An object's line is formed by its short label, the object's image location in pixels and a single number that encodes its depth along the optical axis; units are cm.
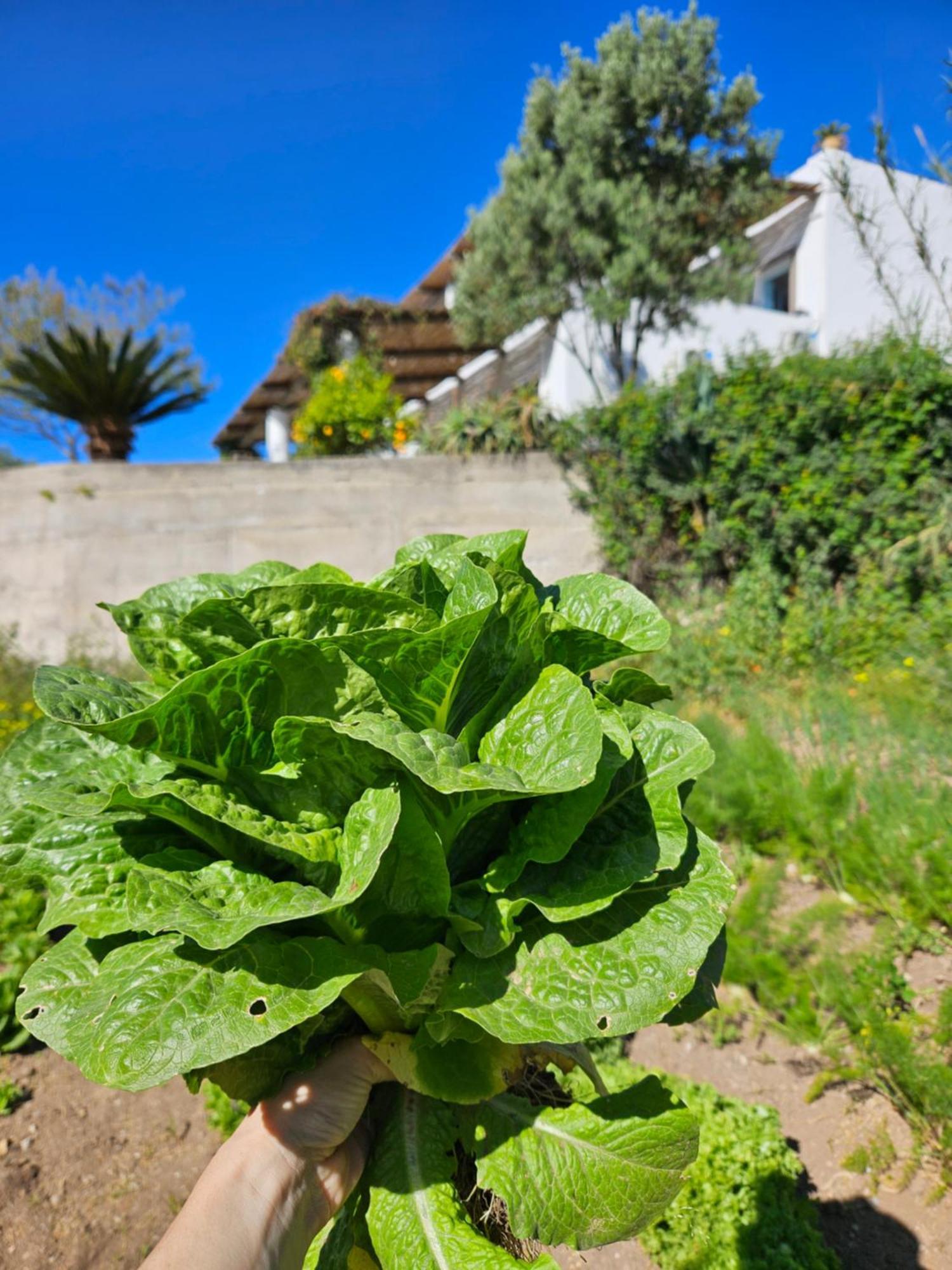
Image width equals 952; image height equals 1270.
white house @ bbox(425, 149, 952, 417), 1473
